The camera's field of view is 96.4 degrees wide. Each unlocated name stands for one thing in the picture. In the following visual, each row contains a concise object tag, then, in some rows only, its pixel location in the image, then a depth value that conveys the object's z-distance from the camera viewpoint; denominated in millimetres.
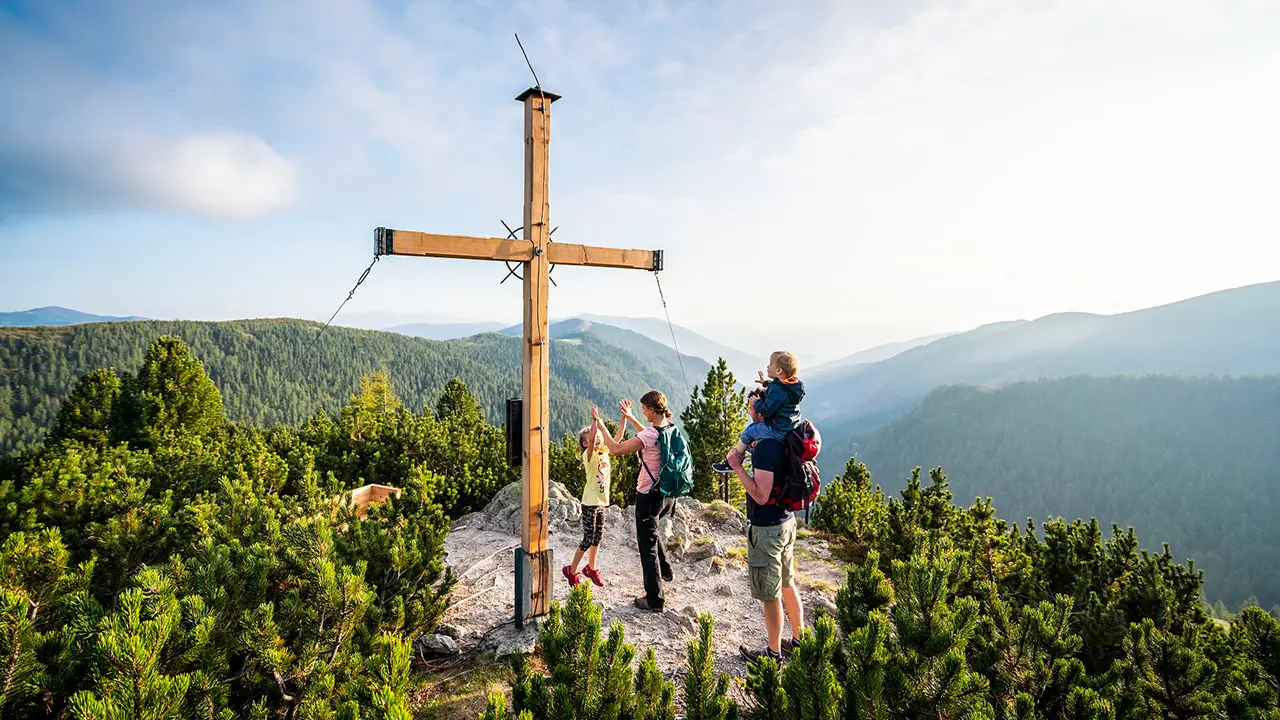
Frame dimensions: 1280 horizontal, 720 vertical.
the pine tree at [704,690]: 2645
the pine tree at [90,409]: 15093
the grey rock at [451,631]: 5000
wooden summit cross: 4902
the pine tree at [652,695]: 2648
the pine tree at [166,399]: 15547
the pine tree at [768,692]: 2596
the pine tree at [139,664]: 2191
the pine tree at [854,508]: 9102
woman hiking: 5219
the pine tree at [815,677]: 2486
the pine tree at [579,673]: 2596
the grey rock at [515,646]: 4684
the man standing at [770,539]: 4133
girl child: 5582
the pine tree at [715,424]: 14242
